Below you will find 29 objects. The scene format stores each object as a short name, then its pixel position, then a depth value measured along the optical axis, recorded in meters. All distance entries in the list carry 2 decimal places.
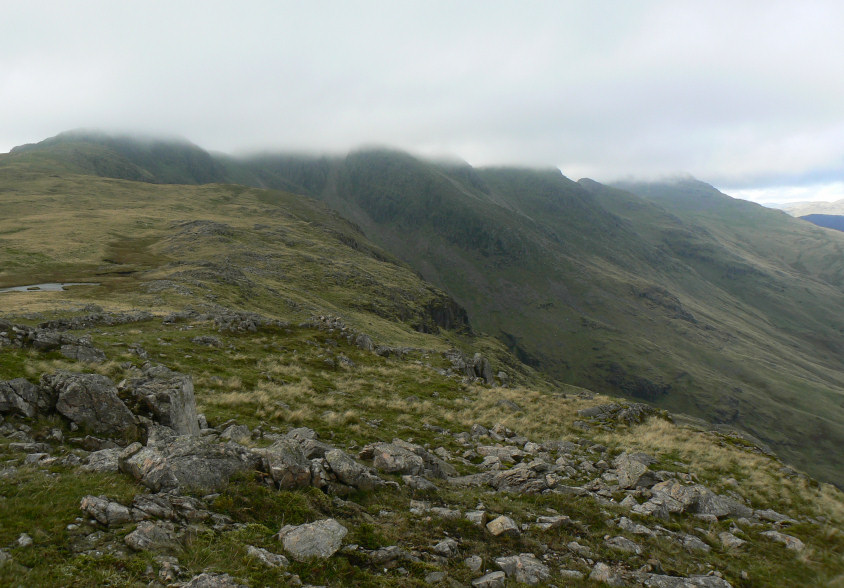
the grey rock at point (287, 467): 10.42
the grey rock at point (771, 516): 15.52
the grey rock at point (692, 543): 12.49
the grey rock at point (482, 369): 47.41
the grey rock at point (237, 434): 14.61
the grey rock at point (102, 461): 9.55
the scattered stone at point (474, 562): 9.25
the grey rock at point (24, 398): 11.73
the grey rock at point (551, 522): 11.68
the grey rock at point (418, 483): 12.93
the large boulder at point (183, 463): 9.27
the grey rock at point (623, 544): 11.50
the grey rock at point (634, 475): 16.50
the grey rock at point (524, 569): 9.26
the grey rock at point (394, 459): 13.99
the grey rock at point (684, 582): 10.23
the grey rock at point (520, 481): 14.70
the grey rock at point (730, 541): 13.08
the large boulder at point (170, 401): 13.55
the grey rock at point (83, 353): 18.38
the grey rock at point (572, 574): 9.80
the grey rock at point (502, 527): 10.83
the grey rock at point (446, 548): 9.53
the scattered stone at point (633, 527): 12.65
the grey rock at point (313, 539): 8.25
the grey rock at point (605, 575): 9.88
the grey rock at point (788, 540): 13.36
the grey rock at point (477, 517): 11.14
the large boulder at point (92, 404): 12.31
